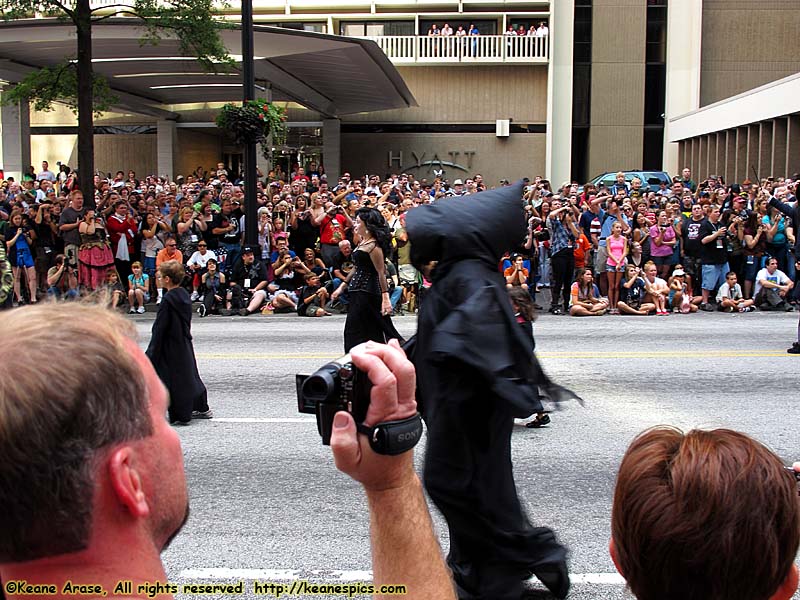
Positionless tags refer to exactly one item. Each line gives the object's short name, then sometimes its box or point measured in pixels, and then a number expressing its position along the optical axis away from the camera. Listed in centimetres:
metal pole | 1527
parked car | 2736
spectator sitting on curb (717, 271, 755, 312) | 1554
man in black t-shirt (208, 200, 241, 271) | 1681
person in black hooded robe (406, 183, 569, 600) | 336
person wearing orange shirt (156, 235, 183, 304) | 1576
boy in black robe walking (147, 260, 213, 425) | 741
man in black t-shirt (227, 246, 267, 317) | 1590
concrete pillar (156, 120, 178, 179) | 3638
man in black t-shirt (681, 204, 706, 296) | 1616
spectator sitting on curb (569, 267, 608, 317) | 1519
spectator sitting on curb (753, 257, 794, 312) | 1557
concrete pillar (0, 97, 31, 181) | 3025
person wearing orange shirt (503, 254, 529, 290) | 1553
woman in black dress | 788
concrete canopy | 2183
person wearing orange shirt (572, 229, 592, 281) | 1609
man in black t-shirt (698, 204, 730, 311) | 1594
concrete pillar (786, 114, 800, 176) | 2658
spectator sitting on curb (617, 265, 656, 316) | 1557
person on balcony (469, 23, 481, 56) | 3625
